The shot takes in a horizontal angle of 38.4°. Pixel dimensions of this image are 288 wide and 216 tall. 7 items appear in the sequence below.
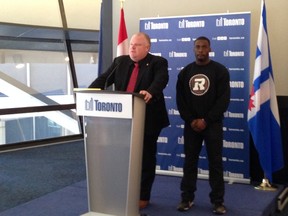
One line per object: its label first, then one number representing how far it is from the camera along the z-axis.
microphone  3.47
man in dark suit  3.28
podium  2.88
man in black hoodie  3.42
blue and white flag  4.13
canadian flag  4.84
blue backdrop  4.35
